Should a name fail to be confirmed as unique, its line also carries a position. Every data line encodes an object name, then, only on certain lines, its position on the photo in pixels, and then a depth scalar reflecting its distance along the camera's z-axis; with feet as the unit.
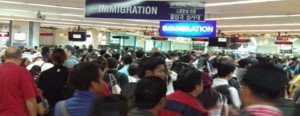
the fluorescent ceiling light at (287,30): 73.18
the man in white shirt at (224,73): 14.33
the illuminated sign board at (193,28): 37.73
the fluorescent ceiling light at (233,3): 36.61
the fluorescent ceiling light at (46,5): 48.30
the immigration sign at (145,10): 30.12
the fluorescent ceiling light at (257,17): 48.43
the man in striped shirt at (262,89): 6.05
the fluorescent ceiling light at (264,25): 60.54
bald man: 13.32
